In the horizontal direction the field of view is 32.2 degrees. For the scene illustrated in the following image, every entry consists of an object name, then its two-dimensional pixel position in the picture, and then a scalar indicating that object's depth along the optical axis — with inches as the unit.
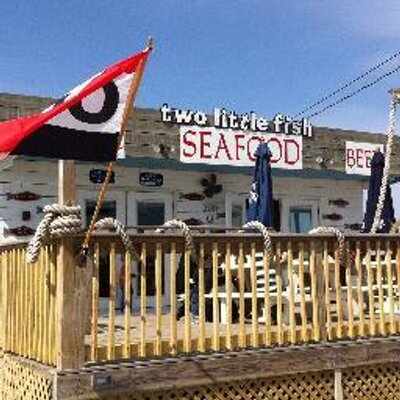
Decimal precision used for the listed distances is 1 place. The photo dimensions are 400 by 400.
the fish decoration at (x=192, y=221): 569.6
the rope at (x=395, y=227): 443.1
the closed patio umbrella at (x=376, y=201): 486.0
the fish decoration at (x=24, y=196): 494.3
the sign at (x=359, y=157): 625.6
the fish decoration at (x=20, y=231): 489.7
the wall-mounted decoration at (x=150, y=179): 549.6
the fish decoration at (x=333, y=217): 647.7
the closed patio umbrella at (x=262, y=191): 439.8
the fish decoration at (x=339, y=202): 654.5
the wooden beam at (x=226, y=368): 249.3
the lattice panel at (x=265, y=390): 274.7
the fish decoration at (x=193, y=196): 567.8
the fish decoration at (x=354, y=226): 663.8
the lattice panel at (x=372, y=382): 319.6
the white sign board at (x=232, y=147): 534.9
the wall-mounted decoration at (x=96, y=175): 522.9
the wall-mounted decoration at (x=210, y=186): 578.2
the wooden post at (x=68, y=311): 242.5
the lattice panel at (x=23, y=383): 255.0
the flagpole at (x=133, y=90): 237.8
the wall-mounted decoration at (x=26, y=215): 496.4
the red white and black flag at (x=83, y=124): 223.5
